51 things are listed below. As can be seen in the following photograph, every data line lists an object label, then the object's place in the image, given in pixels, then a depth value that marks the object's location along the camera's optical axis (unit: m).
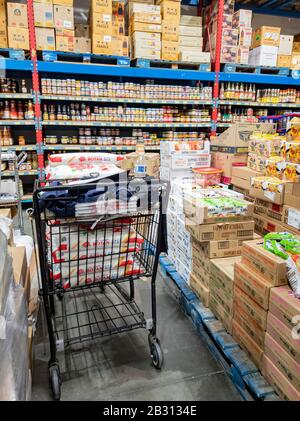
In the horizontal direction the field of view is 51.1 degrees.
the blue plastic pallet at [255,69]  5.75
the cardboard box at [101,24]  4.96
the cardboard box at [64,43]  4.89
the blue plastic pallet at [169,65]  5.29
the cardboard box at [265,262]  1.57
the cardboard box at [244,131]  3.97
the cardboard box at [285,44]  5.84
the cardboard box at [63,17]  4.80
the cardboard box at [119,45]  5.14
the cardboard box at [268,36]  5.70
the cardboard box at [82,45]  5.14
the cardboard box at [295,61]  6.09
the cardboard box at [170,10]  5.20
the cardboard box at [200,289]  2.24
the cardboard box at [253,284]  1.59
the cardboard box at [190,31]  5.55
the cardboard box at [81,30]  5.43
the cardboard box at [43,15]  4.72
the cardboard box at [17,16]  4.65
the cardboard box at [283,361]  1.39
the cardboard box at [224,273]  1.96
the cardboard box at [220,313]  1.97
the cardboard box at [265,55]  5.78
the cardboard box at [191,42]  5.55
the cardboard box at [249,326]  1.66
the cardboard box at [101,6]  4.90
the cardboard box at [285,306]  1.40
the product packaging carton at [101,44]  5.05
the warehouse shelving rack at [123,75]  4.85
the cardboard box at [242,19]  5.62
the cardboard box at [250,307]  1.63
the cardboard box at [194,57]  5.44
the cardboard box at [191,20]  5.71
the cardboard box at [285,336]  1.39
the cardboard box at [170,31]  5.24
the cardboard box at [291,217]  2.28
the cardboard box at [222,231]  2.16
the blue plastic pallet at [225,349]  1.58
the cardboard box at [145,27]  5.14
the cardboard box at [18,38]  4.69
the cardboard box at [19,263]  1.76
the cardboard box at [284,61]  5.96
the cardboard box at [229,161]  4.02
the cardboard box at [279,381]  1.41
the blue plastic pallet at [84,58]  4.90
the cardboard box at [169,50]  5.31
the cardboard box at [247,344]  1.68
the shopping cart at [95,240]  1.56
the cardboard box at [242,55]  5.72
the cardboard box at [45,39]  4.81
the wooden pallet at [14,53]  4.76
